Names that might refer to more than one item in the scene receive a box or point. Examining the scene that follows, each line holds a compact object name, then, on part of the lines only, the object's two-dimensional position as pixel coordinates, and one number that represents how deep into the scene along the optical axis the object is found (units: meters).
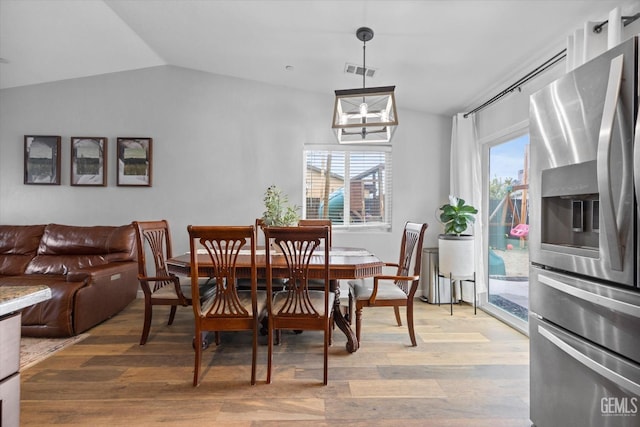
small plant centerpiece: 2.91
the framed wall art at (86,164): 4.16
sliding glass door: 3.26
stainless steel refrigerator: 1.13
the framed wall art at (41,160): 4.12
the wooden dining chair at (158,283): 2.66
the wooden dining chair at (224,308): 2.10
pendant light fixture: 2.17
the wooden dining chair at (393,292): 2.64
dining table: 2.26
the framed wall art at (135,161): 4.19
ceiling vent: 3.34
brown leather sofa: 2.85
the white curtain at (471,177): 3.79
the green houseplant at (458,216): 3.66
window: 4.38
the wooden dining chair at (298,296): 2.01
